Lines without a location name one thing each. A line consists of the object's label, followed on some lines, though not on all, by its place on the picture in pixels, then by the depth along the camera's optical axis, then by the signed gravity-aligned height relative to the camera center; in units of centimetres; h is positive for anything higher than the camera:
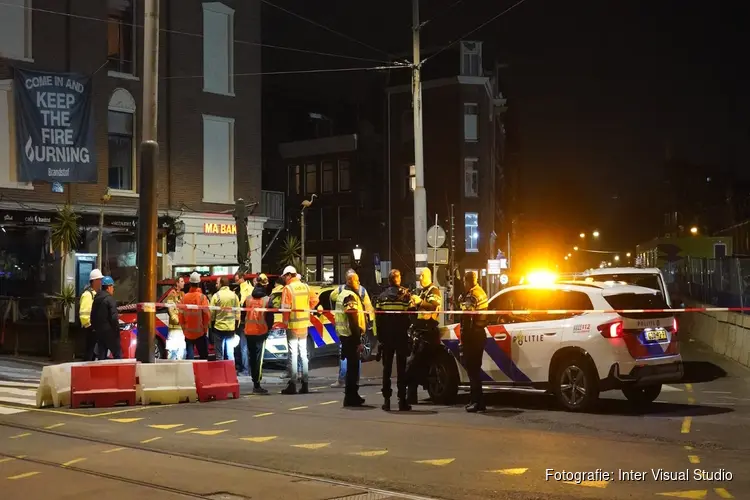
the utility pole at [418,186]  2094 +236
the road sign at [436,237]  2241 +125
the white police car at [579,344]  1112 -76
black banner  2500 +469
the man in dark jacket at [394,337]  1207 -68
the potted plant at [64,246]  1978 +124
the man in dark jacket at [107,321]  1474 -50
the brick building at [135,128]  2559 +522
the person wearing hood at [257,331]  1488 -71
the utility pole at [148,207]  1337 +125
